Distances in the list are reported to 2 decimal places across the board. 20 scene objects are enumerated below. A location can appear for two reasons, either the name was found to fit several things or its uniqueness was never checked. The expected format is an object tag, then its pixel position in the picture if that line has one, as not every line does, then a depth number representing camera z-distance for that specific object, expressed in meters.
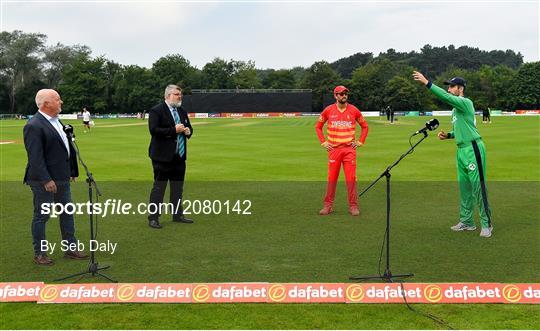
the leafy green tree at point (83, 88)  101.88
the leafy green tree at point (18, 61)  106.06
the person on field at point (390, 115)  53.84
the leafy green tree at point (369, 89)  90.25
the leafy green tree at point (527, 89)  94.25
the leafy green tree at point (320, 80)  94.11
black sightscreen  76.88
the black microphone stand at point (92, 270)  6.25
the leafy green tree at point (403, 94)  90.25
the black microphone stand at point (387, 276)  5.99
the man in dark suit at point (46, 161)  6.67
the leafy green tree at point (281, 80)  116.50
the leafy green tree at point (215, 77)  112.69
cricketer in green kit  8.03
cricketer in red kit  9.70
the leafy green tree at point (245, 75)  113.11
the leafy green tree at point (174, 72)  106.69
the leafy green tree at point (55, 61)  113.31
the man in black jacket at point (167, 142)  8.71
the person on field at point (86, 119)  41.16
